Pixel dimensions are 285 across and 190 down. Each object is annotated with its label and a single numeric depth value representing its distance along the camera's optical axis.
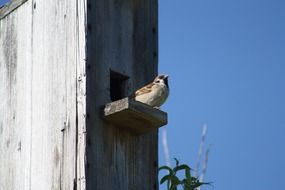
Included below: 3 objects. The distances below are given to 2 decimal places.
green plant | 10.64
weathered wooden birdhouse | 10.99
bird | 11.82
